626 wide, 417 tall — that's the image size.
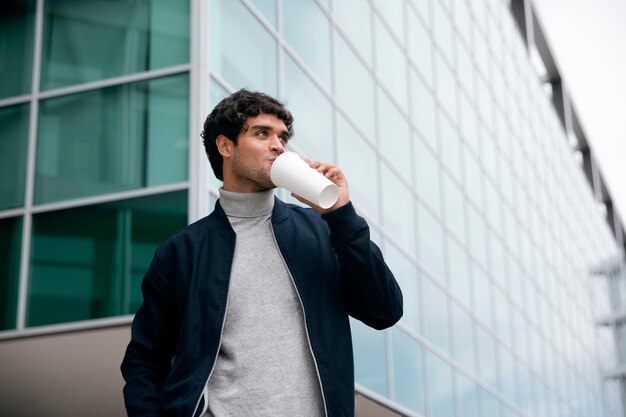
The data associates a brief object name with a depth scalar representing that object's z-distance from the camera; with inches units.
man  105.8
